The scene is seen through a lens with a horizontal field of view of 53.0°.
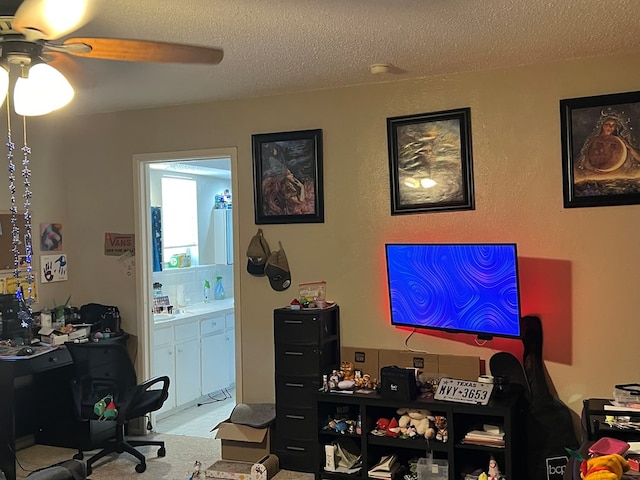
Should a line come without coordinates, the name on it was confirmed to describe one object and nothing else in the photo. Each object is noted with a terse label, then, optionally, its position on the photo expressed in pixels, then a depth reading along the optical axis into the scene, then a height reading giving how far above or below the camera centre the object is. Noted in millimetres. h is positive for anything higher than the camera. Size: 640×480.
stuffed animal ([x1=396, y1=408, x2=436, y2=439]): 3516 -1005
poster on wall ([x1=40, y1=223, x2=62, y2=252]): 4844 +123
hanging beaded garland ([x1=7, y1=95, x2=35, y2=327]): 2799 +73
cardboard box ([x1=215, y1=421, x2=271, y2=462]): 4023 -1233
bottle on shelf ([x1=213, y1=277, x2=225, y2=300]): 6523 -439
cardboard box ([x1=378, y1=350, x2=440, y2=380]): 3912 -731
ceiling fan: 2008 +711
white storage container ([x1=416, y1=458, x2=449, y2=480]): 3502 -1257
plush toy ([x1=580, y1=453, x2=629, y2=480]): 2104 -784
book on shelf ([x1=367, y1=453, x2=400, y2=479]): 3600 -1282
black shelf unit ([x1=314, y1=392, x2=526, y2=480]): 3346 -1070
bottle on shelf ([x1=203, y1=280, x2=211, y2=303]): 6355 -422
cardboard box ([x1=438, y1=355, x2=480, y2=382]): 3791 -757
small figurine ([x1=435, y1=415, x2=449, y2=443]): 3475 -1031
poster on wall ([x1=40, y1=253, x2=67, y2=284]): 4836 -113
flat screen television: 3443 -268
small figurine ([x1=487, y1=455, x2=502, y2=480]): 3340 -1215
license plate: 3418 -826
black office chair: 4066 -872
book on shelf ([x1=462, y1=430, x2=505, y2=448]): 3367 -1059
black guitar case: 3375 -1034
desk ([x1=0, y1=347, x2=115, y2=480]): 4270 -1100
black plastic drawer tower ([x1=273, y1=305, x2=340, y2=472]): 3910 -814
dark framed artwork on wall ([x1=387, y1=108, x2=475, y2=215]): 3848 +483
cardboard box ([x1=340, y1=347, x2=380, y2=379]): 4070 -740
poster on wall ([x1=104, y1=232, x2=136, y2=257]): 4859 +57
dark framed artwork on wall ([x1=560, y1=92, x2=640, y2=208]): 3471 +470
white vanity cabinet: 5164 -912
